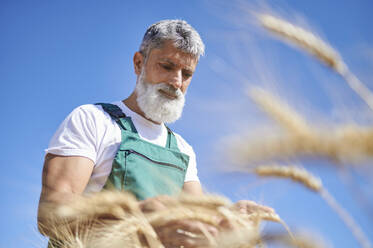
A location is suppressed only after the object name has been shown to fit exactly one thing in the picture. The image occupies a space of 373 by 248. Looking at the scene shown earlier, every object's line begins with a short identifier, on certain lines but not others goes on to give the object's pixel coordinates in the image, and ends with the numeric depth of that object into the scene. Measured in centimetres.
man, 168
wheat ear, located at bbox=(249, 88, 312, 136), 100
